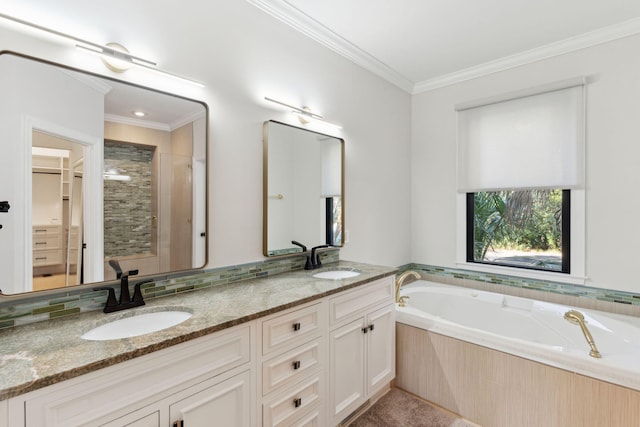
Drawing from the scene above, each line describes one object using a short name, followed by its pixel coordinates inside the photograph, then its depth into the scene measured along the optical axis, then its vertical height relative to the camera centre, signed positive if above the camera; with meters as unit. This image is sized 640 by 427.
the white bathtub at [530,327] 1.62 -0.79
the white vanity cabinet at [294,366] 1.34 -0.72
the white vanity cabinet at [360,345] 1.70 -0.80
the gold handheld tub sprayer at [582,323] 1.65 -0.63
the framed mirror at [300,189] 2.00 +0.17
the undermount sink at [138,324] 1.21 -0.47
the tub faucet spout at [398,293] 2.46 -0.64
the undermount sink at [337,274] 2.17 -0.43
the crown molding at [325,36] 1.95 +1.30
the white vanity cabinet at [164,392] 0.83 -0.56
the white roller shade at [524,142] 2.46 +0.62
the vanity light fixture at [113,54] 1.25 +0.68
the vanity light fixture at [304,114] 2.11 +0.70
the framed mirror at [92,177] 1.14 +0.15
